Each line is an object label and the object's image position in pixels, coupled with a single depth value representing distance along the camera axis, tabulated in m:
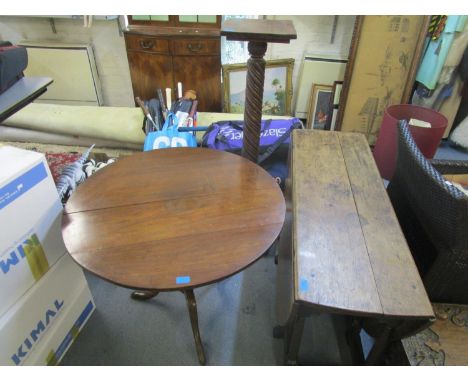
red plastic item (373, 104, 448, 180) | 1.92
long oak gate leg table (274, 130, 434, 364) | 0.78
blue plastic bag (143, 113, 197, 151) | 1.79
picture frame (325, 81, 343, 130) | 2.50
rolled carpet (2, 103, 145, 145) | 2.10
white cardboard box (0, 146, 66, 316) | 0.90
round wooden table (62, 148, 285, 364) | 0.82
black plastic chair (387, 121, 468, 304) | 0.89
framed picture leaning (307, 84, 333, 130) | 2.65
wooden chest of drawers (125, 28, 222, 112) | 2.35
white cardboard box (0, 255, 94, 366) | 0.97
